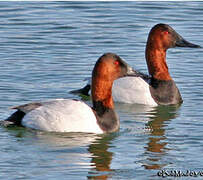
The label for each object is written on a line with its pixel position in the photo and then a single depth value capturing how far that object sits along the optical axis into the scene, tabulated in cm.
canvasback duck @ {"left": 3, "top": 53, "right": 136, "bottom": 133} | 1033
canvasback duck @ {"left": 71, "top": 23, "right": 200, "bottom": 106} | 1278
